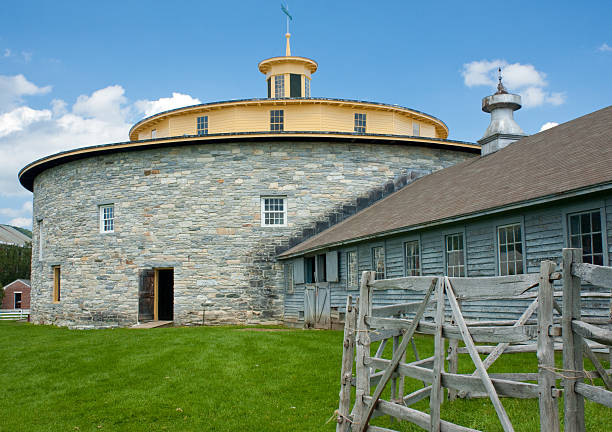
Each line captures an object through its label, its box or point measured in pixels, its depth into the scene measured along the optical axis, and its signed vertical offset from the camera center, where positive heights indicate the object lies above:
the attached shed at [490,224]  10.99 +0.95
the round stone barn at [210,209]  23.61 +2.43
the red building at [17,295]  56.31 -2.04
